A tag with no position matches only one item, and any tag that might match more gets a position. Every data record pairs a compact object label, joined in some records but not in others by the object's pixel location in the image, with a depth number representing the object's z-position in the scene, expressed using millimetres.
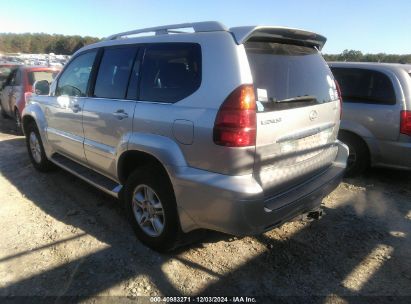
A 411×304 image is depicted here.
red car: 8570
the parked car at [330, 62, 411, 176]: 4945
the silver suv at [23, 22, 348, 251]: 2646
